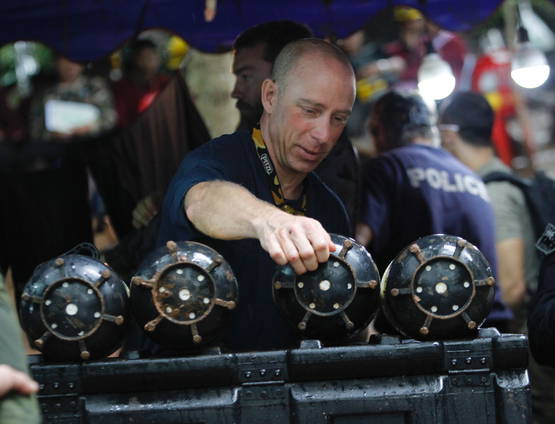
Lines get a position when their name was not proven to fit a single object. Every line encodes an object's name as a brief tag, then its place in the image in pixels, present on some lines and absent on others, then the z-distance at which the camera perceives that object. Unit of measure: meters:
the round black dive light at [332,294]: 3.67
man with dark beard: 5.41
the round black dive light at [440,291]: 3.70
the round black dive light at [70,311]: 3.61
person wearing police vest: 5.68
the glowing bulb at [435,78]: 7.81
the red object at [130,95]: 8.55
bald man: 4.00
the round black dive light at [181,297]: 3.62
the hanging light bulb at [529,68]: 8.04
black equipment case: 3.62
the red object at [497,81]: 10.55
